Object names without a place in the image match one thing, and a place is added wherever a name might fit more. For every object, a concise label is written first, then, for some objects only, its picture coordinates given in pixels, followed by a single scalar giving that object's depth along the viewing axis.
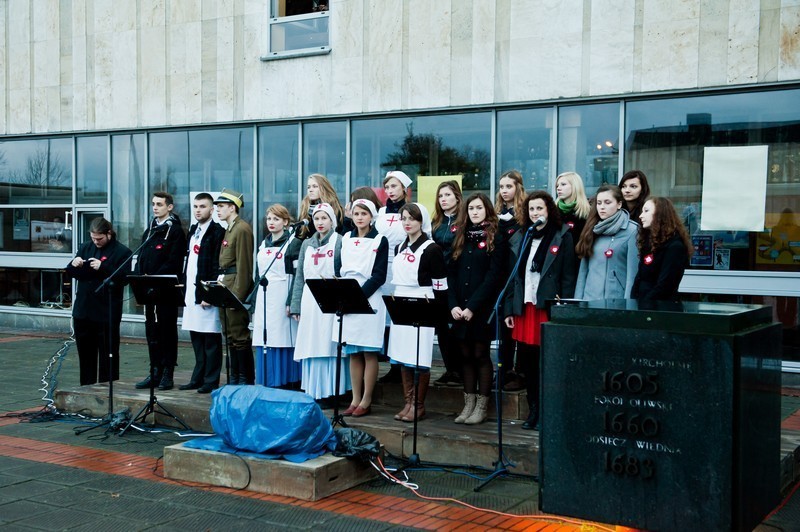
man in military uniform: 8.80
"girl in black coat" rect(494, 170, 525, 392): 7.68
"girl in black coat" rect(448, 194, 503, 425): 7.16
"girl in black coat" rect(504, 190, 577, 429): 7.09
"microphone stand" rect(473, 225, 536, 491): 6.14
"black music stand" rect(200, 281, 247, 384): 7.76
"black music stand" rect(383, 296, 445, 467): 6.53
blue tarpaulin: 6.30
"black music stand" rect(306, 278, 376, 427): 6.74
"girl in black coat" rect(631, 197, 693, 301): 6.60
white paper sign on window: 10.48
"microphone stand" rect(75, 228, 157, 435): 8.19
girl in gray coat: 6.92
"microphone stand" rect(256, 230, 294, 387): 8.23
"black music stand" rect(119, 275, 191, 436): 8.05
